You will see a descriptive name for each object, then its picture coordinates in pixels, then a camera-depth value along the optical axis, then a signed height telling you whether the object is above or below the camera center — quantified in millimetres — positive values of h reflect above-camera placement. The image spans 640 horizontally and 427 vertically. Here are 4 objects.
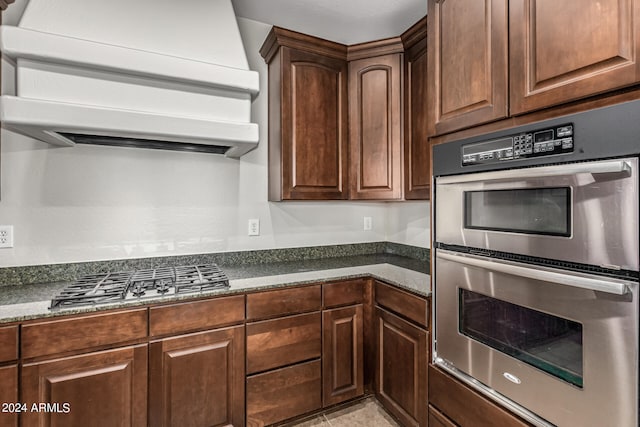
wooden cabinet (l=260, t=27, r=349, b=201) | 2094 +660
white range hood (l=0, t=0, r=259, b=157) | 1373 +667
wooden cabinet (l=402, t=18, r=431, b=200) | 1980 +651
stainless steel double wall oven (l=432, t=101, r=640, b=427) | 911 -180
